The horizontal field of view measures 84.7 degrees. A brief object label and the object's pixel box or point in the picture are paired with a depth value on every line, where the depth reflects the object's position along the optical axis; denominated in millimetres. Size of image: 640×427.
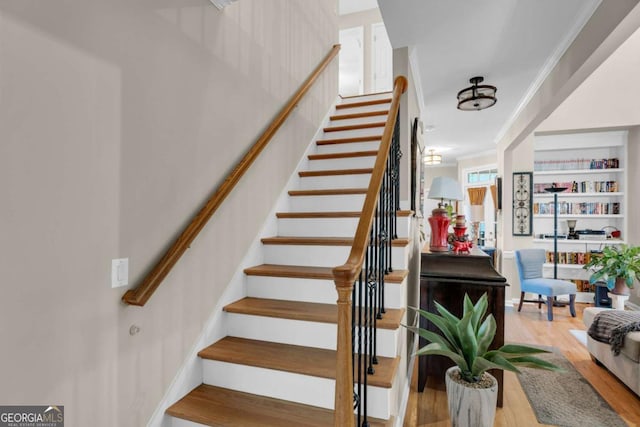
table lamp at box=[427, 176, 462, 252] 3412
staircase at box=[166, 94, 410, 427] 1664
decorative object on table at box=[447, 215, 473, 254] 3430
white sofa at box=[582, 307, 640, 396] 2582
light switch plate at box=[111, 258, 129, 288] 1487
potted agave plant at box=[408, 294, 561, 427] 1800
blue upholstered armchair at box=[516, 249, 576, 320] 4617
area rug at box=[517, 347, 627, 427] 2373
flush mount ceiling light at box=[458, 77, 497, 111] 3401
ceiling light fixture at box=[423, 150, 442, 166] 6394
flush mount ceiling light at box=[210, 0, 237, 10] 2072
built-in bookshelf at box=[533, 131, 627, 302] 5566
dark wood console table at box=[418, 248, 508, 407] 2582
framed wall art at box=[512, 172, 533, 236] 5438
